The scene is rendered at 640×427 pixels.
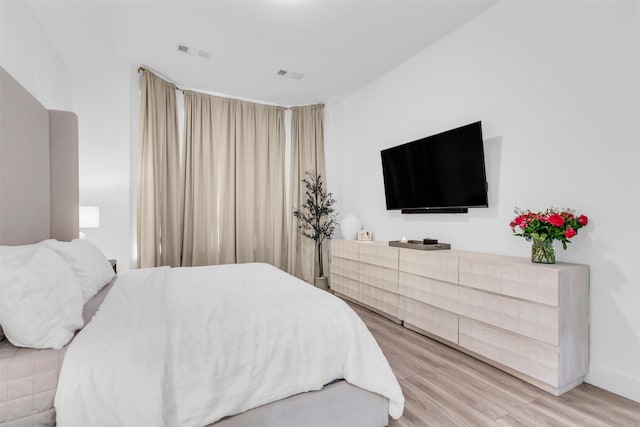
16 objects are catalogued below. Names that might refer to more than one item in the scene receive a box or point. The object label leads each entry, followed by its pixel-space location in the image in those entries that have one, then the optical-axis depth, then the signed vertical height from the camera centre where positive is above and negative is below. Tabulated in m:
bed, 1.05 -0.56
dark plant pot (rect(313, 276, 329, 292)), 4.56 -1.04
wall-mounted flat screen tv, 2.65 +0.39
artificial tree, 4.59 -0.05
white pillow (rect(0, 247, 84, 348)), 1.12 -0.35
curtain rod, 3.62 +1.69
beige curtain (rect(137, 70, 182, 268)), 3.67 +0.43
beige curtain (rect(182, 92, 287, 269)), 4.13 +0.42
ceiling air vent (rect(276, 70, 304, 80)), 3.77 +1.70
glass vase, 2.08 -0.28
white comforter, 1.06 -0.59
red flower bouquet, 1.98 -0.11
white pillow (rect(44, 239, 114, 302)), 1.78 -0.32
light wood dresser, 1.91 -0.72
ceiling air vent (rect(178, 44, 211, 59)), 3.20 +1.70
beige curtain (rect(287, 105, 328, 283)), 4.72 +0.76
